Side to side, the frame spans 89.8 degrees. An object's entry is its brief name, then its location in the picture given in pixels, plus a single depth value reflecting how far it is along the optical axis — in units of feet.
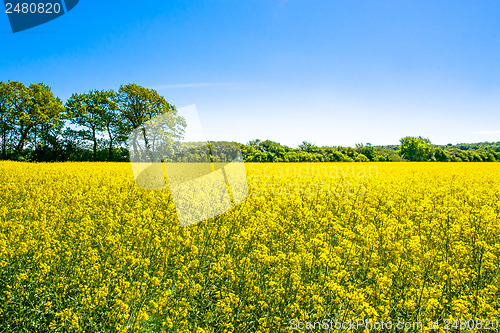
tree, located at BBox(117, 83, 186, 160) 129.85
